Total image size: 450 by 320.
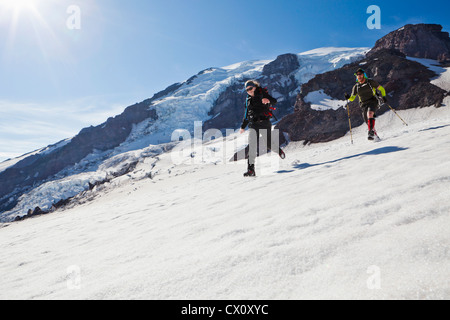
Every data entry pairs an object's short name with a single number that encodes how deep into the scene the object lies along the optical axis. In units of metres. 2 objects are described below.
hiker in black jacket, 6.39
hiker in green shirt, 7.80
